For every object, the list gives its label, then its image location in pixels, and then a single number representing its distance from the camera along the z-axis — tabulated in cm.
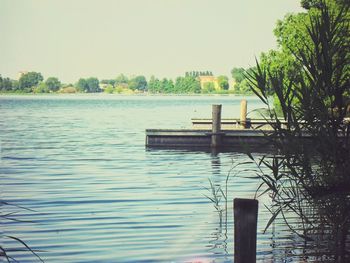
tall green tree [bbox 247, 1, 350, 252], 820
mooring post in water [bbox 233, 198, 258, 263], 664
